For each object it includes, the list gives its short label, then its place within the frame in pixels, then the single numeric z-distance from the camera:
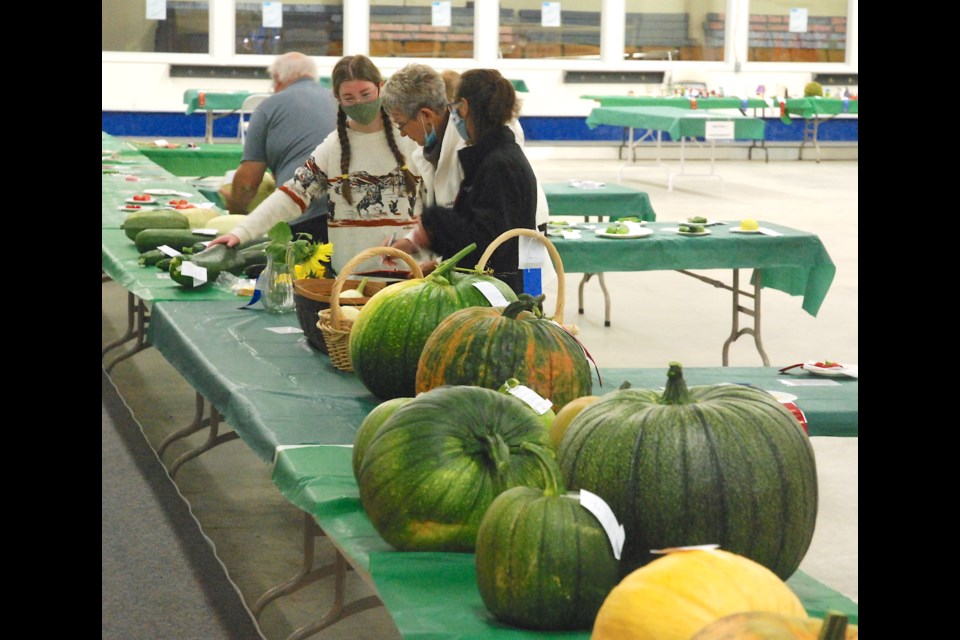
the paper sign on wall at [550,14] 18.44
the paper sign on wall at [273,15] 17.53
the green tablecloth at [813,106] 16.12
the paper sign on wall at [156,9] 17.06
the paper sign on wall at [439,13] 18.11
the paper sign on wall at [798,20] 19.27
